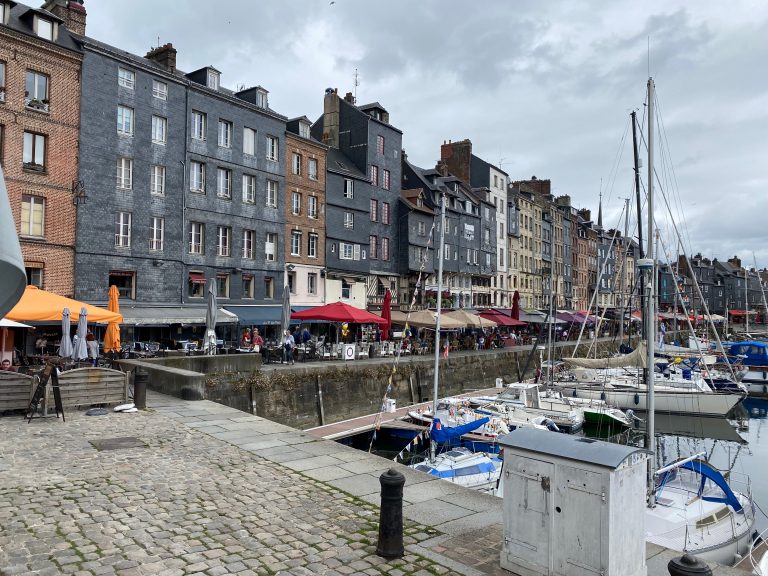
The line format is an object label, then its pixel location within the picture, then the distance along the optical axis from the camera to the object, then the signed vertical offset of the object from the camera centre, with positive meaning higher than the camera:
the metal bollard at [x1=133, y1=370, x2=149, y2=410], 12.63 -1.76
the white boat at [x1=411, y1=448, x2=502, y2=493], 14.20 -3.91
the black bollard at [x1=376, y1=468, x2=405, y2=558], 5.56 -2.00
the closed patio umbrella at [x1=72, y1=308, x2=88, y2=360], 15.59 -0.75
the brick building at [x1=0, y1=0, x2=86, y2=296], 24.05 +7.53
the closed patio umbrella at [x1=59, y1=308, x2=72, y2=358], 15.73 -0.82
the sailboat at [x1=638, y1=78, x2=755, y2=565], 11.05 -3.96
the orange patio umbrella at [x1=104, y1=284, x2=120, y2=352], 17.83 -0.87
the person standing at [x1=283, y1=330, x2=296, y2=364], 24.12 -1.58
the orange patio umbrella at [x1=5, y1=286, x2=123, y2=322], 15.26 +0.01
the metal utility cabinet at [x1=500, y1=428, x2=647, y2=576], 4.80 -1.68
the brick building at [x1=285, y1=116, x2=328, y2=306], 36.88 +6.36
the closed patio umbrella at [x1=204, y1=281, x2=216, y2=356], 21.44 -0.31
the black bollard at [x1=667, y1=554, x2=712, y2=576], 4.01 -1.76
